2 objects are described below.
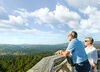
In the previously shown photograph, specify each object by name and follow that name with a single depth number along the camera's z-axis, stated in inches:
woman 67.2
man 58.0
